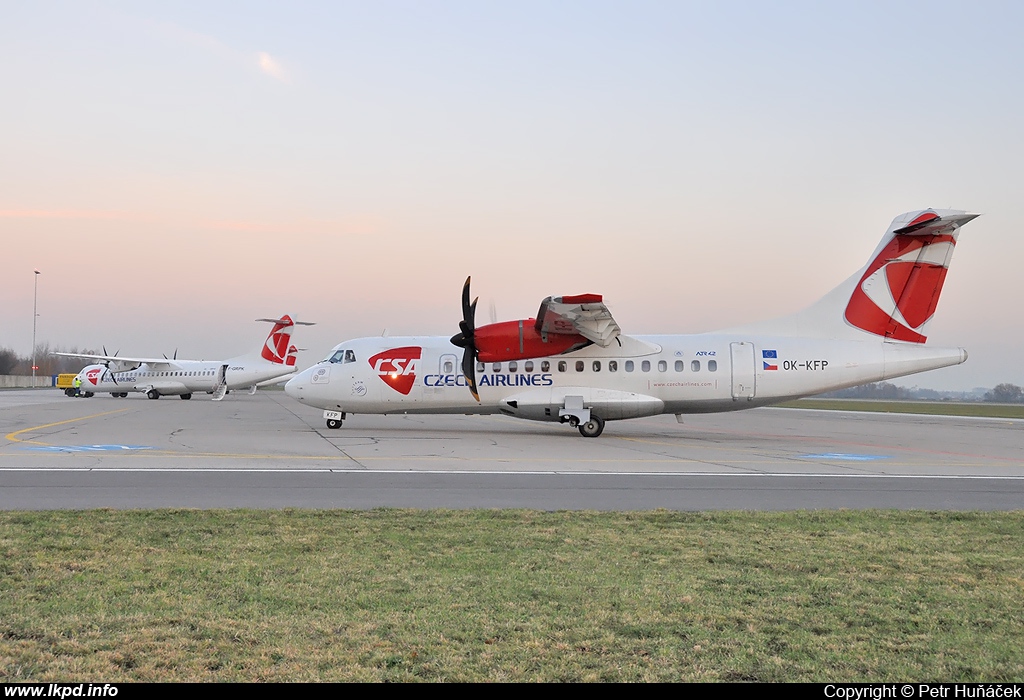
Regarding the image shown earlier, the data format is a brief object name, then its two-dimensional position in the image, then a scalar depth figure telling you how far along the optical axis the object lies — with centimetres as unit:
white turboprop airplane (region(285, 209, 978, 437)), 2367
